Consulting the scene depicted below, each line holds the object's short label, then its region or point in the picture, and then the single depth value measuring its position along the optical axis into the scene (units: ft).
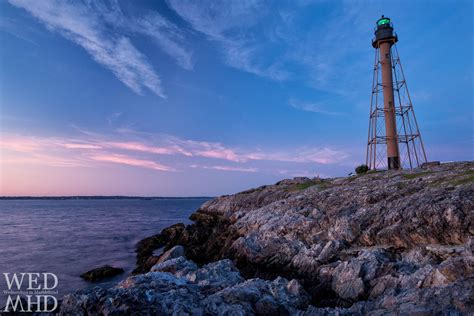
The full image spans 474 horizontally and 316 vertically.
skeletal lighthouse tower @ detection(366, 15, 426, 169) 146.41
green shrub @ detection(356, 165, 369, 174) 153.52
